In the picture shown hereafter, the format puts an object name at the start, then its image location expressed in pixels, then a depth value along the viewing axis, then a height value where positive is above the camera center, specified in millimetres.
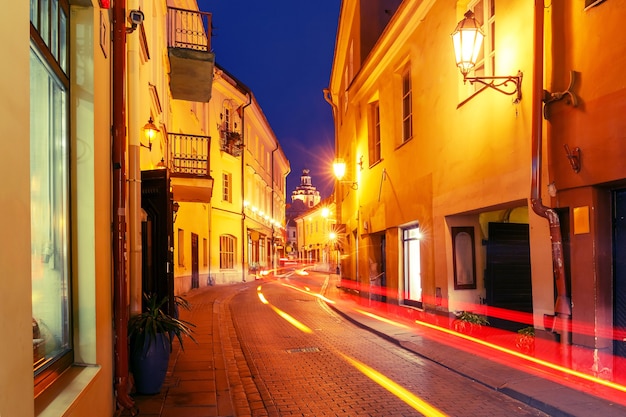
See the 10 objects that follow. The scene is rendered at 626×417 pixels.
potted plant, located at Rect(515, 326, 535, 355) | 7625 -1753
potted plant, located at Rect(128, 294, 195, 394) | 5852 -1347
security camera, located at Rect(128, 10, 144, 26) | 6844 +2857
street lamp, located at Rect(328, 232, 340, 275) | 23859 -620
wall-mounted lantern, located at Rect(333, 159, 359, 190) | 18500 +2063
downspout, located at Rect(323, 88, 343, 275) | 23662 +3890
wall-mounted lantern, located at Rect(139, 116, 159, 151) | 10125 +1992
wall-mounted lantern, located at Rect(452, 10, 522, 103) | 7973 +2785
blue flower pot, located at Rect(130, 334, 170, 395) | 5840 -1509
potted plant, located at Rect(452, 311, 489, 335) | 9461 -1801
